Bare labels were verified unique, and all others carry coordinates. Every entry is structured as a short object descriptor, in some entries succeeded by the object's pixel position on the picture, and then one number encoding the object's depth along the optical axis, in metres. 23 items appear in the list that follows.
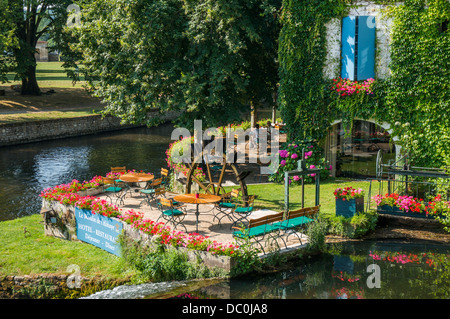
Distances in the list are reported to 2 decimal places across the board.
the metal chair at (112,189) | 16.23
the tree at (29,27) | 40.12
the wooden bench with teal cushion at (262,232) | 11.38
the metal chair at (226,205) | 13.91
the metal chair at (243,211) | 13.41
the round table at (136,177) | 15.66
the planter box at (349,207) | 13.38
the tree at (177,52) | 18.62
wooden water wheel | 14.83
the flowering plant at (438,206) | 12.92
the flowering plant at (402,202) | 13.45
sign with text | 13.03
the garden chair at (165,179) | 17.34
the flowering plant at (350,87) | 17.39
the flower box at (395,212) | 13.50
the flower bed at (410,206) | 13.09
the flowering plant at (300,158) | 18.61
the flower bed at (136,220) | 11.00
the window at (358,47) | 17.33
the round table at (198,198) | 12.69
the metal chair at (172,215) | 13.14
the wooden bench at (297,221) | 12.13
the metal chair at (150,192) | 14.92
